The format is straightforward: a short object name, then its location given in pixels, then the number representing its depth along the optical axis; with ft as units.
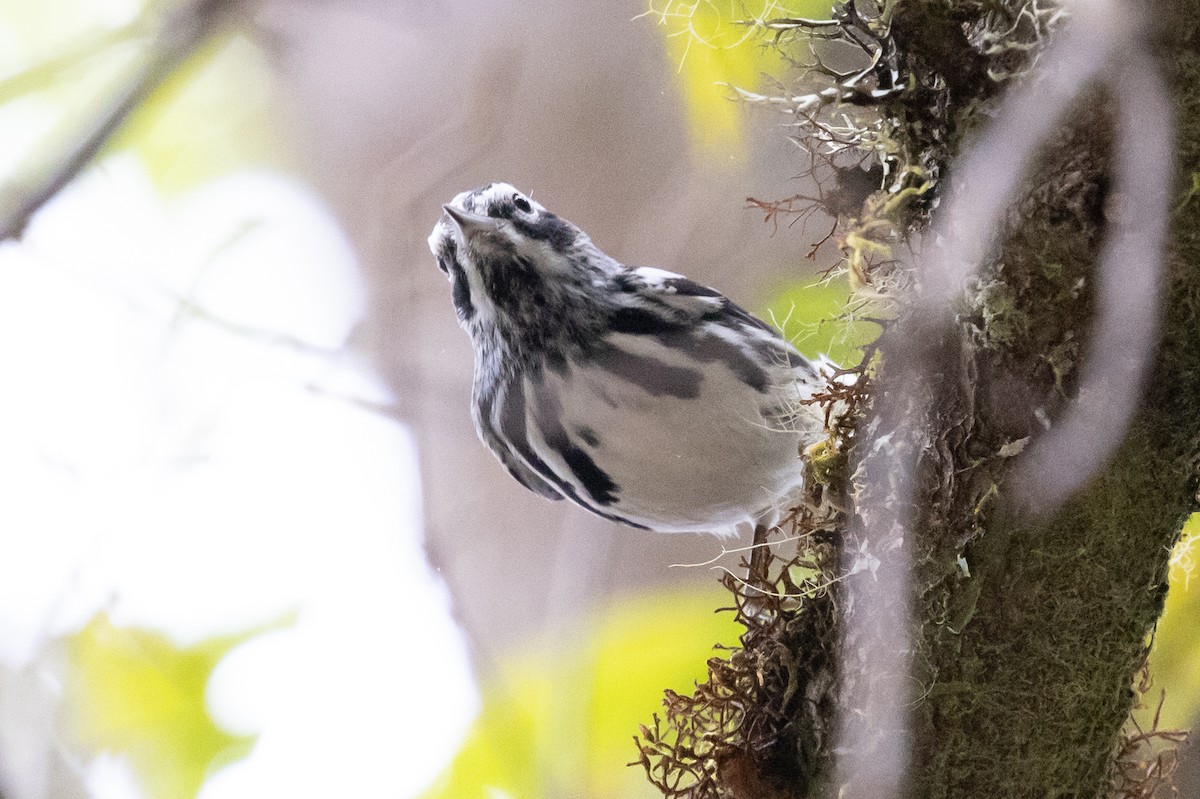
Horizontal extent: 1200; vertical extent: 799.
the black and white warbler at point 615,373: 9.03
